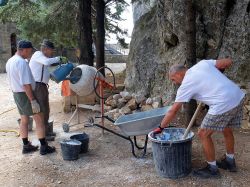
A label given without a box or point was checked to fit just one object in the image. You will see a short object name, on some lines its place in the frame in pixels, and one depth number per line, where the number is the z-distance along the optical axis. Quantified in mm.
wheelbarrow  4512
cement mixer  6209
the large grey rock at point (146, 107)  7693
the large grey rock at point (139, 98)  8002
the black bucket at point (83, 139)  5457
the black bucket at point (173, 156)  4203
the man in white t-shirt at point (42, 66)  5805
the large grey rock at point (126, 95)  8461
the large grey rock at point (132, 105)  7945
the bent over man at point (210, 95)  3932
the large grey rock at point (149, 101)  7796
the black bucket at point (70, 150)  5132
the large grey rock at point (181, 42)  6793
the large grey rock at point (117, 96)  8602
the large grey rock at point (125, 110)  7758
